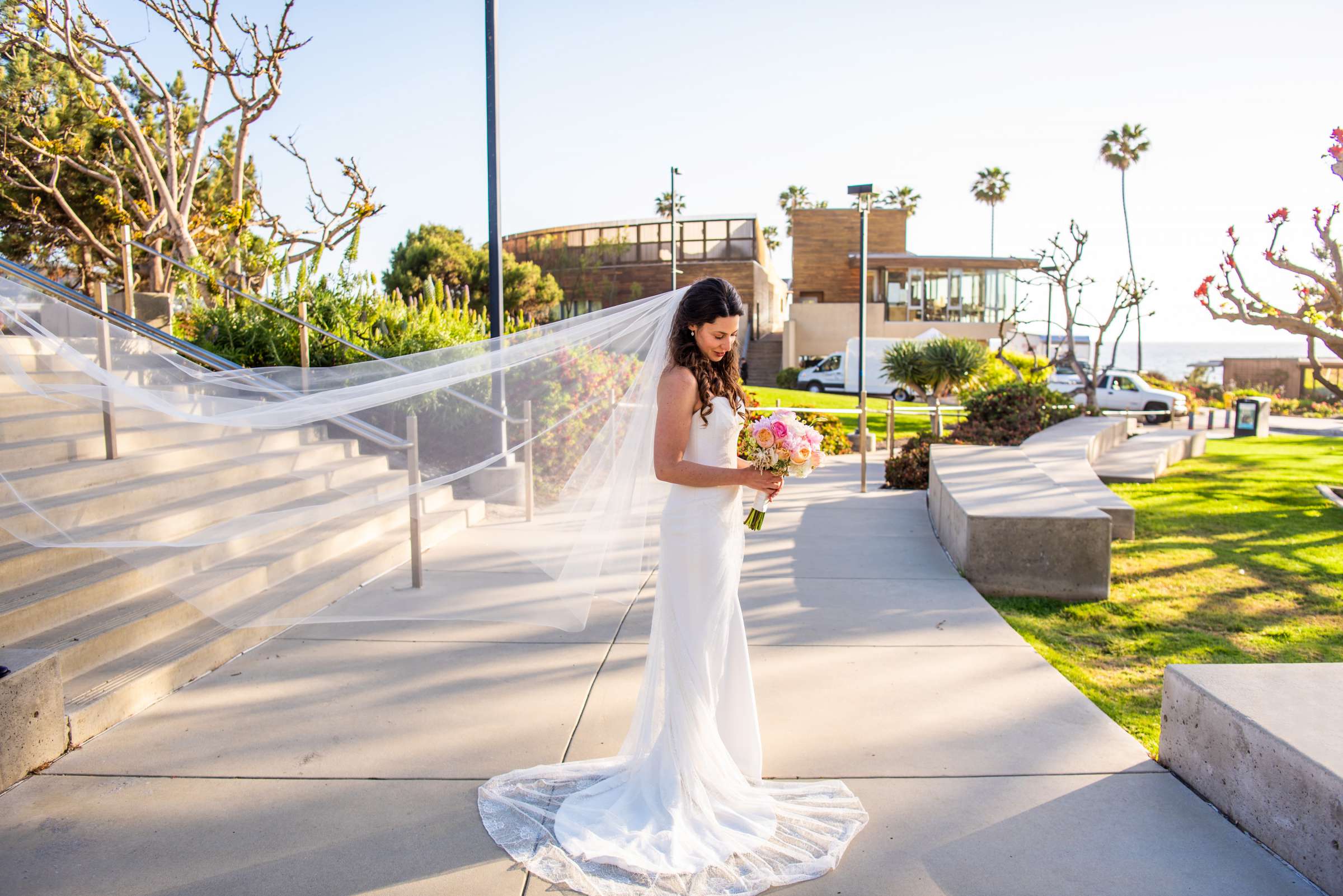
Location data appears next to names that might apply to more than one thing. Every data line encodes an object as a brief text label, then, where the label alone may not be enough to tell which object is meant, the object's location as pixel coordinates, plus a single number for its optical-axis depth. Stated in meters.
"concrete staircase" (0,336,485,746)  3.88
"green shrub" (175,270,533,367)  9.15
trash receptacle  19.86
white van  31.88
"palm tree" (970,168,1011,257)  69.94
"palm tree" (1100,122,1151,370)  45.41
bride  3.08
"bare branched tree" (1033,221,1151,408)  16.58
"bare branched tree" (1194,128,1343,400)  9.78
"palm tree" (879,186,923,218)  69.06
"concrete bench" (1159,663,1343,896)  2.79
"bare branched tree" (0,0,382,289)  14.89
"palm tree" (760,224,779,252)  81.84
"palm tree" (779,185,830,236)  81.56
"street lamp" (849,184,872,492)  14.48
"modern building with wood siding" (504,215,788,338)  38.31
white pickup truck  26.59
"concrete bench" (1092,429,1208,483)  11.90
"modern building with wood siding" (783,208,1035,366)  41.44
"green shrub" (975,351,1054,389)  17.25
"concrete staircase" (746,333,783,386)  39.16
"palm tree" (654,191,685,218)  65.31
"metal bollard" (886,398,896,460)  13.80
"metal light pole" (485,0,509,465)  8.30
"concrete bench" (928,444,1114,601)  6.40
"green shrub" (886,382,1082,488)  13.49
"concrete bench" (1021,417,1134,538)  8.34
